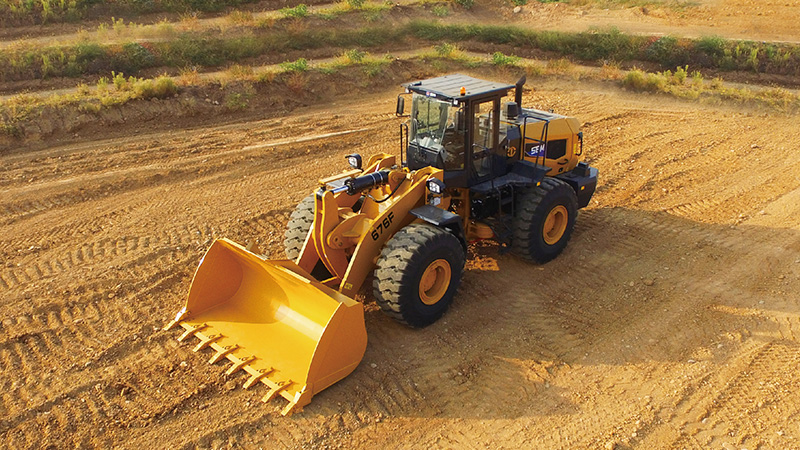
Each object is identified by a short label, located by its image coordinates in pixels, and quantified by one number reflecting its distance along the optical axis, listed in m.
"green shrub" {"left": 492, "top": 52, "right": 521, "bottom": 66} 19.61
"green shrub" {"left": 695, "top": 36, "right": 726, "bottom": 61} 21.41
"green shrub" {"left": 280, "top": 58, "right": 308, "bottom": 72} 17.16
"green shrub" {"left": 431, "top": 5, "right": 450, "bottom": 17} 24.70
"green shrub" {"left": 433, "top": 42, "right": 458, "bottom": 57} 19.98
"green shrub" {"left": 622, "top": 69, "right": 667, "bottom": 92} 17.56
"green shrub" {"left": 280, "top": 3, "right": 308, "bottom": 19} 22.21
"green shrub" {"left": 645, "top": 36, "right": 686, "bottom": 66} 21.47
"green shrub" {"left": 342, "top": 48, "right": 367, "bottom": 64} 18.45
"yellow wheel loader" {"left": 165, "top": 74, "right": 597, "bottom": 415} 6.92
